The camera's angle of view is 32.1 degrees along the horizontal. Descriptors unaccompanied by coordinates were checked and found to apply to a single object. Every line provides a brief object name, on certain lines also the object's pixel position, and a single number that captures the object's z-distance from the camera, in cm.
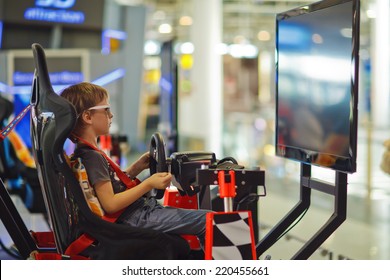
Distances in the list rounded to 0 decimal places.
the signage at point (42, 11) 868
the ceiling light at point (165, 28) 1841
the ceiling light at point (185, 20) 1290
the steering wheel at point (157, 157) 277
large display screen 292
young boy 275
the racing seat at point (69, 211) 264
